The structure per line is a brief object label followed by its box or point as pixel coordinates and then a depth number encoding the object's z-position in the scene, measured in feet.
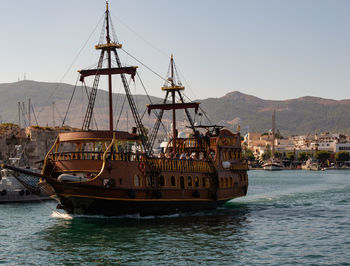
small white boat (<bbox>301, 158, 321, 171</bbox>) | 495.04
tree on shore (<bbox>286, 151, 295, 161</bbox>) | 569.23
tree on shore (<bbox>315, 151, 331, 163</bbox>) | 548.39
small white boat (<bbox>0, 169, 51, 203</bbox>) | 141.08
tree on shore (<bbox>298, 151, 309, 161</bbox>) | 563.53
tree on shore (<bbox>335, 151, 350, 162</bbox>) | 548.72
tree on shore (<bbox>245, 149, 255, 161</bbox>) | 584.81
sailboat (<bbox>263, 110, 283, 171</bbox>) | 499.51
